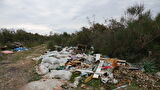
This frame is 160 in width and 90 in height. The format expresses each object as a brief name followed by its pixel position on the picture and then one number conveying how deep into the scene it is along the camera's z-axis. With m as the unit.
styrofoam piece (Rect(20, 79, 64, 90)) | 3.47
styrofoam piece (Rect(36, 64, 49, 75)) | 4.62
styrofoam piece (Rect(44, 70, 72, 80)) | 4.07
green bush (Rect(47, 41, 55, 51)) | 9.37
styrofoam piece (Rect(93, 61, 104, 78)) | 4.06
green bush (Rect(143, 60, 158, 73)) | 4.68
